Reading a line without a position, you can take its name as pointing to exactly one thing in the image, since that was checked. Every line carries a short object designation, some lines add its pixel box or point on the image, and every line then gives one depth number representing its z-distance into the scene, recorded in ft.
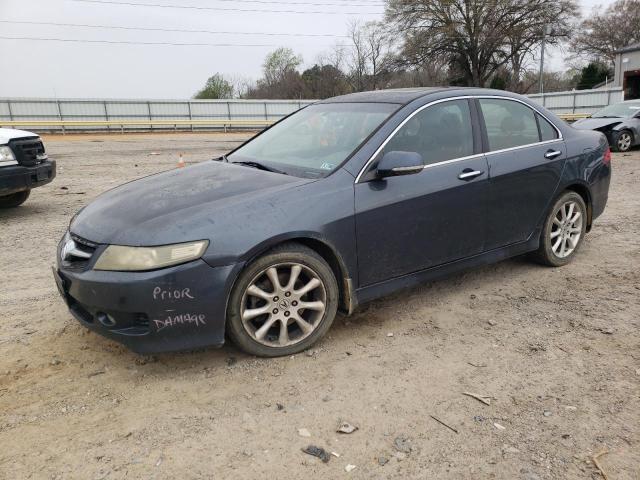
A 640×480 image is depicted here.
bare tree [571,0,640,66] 191.25
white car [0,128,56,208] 22.97
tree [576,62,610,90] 176.14
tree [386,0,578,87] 132.05
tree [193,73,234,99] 216.95
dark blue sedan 10.11
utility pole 128.06
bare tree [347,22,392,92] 155.15
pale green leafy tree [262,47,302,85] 208.74
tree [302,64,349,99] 177.27
